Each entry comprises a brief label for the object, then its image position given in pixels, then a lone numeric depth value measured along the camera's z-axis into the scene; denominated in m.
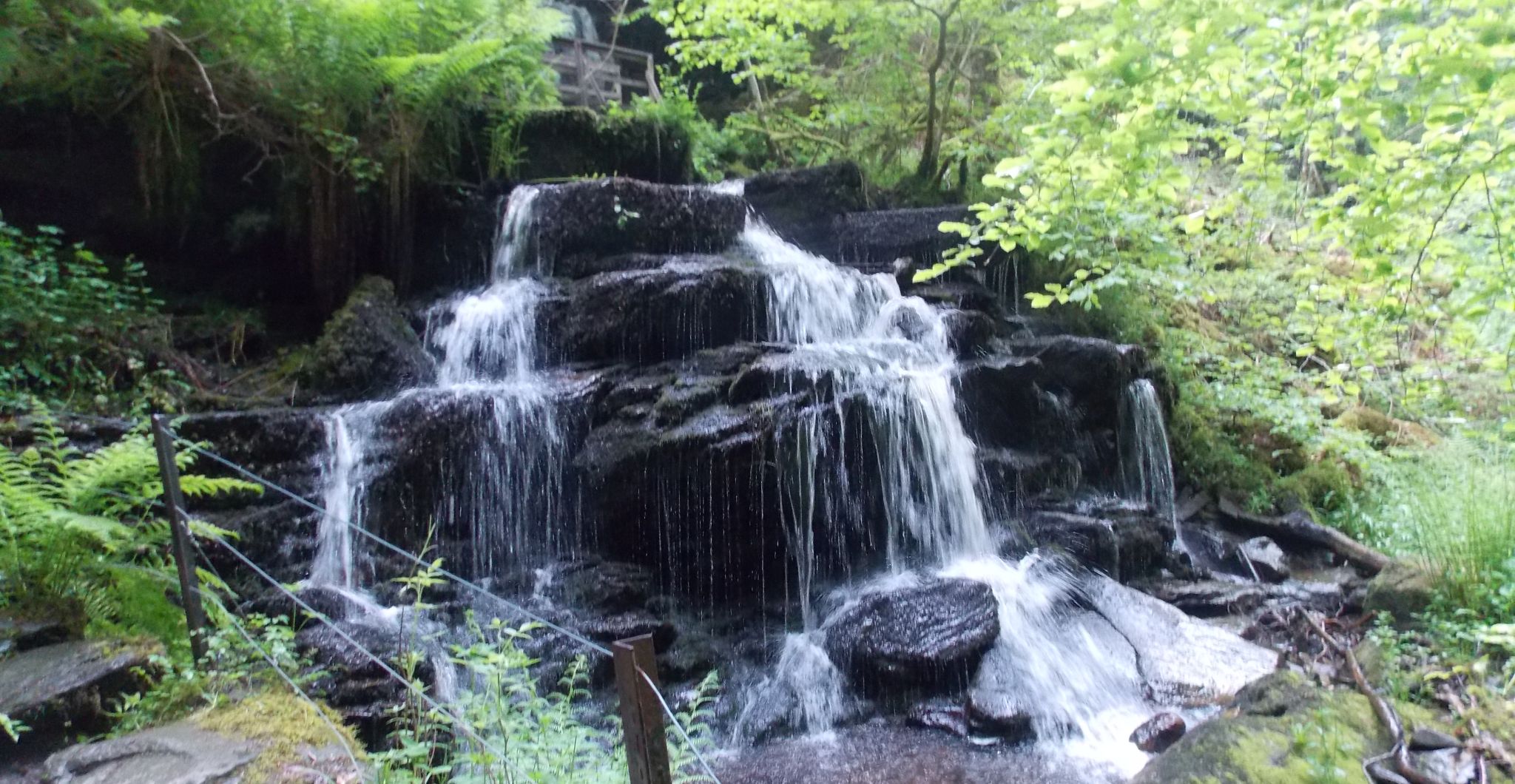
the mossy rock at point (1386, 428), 10.09
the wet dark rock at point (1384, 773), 2.99
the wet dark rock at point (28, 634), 2.90
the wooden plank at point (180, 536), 3.02
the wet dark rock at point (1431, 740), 3.14
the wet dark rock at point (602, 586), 5.66
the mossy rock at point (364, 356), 6.72
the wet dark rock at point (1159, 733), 4.42
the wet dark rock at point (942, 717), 4.73
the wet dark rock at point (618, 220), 8.16
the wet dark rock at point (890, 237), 10.24
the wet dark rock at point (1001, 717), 4.66
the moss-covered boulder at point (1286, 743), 3.13
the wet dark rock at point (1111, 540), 6.92
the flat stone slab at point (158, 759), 2.46
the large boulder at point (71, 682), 2.64
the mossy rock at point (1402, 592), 4.53
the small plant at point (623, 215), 8.23
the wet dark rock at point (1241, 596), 6.41
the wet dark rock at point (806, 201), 10.82
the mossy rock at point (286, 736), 2.60
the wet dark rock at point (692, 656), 5.34
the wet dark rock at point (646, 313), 7.12
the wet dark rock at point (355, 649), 4.14
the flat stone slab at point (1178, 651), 5.10
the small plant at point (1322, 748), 3.03
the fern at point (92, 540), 3.07
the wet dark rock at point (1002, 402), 7.65
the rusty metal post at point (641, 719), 1.72
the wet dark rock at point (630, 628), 5.32
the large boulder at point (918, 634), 5.07
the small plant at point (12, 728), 2.36
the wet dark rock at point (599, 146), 9.63
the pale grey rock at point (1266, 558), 7.45
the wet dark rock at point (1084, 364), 8.30
